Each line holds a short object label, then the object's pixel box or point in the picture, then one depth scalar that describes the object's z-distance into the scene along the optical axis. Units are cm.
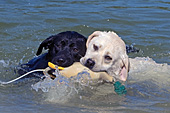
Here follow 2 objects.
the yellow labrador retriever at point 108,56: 869
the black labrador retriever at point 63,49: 920
